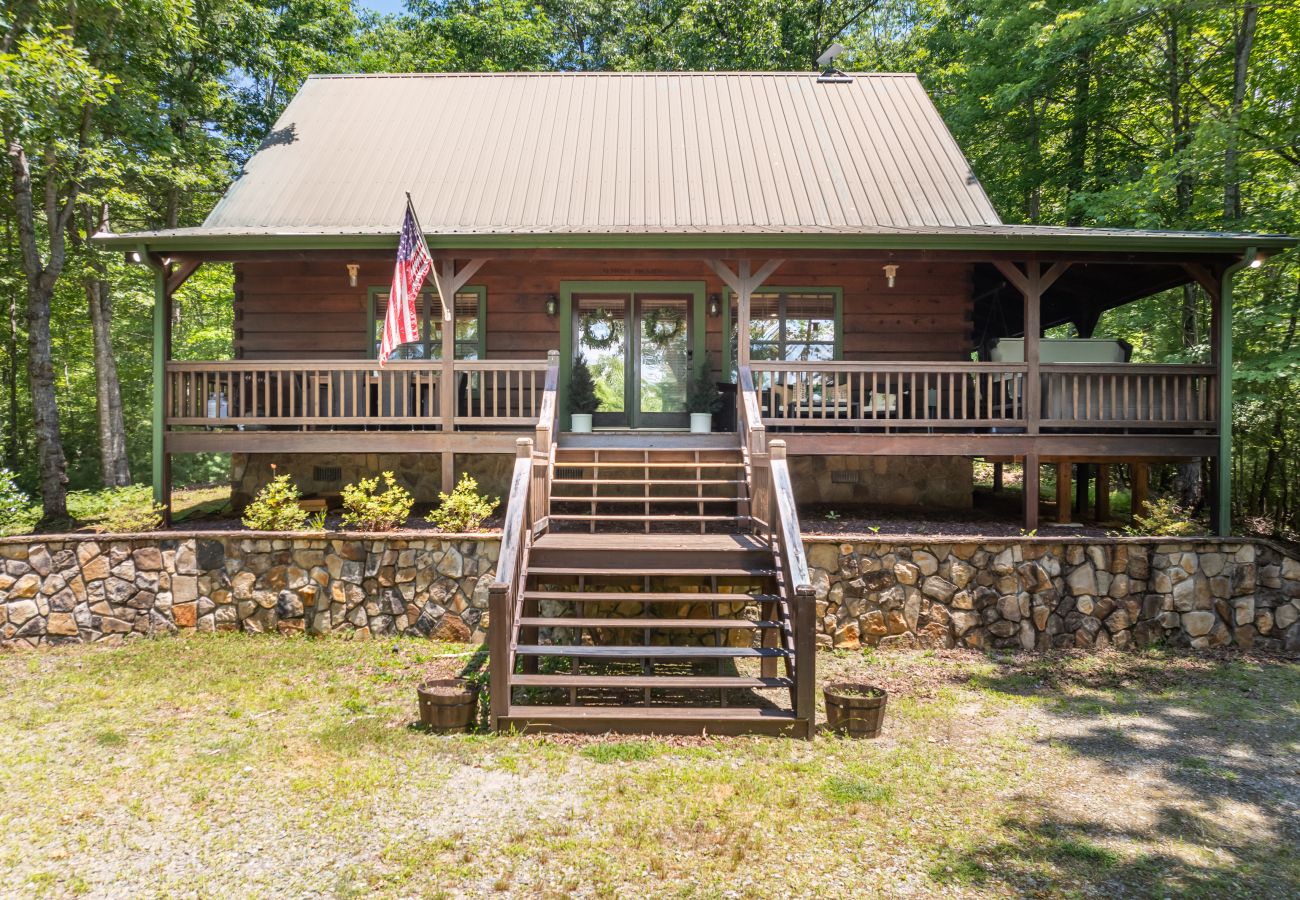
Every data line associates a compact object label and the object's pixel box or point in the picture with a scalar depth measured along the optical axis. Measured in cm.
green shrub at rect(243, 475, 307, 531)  742
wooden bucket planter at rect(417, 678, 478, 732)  497
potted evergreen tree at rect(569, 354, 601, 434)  1020
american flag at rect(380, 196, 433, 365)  714
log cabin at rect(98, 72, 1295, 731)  812
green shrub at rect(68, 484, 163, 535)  772
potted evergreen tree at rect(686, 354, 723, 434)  984
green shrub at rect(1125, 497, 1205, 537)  743
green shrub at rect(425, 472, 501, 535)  731
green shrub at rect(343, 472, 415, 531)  730
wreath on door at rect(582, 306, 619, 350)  1089
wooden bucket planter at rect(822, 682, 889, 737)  498
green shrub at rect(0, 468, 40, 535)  767
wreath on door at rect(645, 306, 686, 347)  1088
